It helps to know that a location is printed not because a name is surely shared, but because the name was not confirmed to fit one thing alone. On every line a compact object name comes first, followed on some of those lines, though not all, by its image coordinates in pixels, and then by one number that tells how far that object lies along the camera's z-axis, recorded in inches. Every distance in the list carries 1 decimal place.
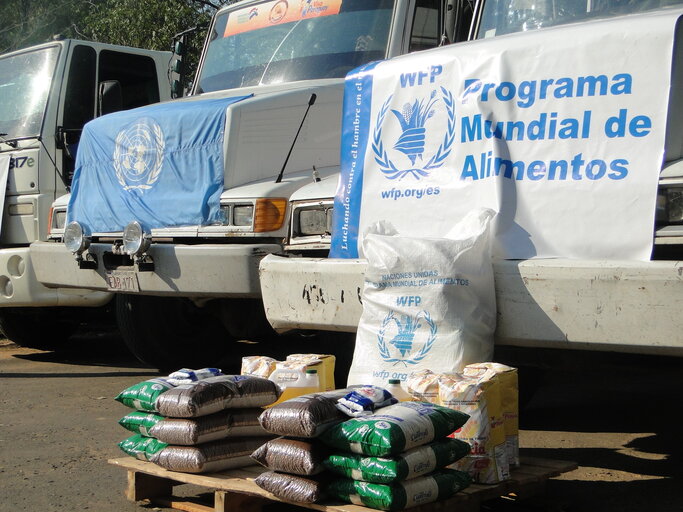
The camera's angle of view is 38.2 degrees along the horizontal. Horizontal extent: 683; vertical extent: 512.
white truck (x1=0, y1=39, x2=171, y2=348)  301.7
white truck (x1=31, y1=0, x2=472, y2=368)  215.2
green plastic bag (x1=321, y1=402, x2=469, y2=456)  129.0
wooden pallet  137.3
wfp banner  151.0
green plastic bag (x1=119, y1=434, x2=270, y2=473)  149.2
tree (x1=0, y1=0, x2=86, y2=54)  723.4
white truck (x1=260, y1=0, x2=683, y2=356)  143.8
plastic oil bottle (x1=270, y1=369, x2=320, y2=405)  166.4
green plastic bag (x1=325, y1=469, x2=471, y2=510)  127.9
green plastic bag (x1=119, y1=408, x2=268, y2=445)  149.3
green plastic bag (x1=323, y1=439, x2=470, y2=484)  128.3
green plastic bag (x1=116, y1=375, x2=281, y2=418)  149.6
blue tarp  227.1
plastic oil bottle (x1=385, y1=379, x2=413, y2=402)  160.6
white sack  159.8
